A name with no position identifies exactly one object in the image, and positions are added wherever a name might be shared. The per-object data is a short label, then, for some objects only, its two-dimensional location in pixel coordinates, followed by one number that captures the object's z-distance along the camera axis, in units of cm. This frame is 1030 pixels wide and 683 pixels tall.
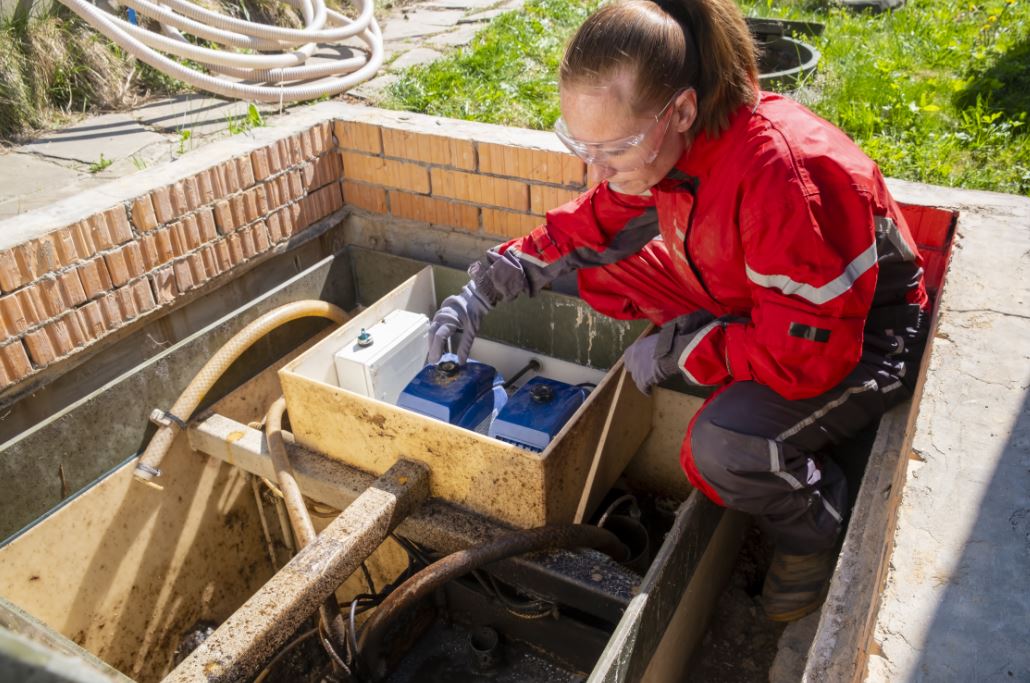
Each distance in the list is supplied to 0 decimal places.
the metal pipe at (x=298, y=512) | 265
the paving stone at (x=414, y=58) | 443
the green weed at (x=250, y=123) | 350
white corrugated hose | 367
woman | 185
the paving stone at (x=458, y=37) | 479
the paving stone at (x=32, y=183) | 308
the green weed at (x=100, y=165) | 340
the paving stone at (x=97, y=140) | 360
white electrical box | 304
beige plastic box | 253
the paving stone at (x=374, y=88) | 396
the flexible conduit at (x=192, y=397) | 292
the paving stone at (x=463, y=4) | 564
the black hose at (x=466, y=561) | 238
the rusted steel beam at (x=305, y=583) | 200
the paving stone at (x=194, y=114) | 382
